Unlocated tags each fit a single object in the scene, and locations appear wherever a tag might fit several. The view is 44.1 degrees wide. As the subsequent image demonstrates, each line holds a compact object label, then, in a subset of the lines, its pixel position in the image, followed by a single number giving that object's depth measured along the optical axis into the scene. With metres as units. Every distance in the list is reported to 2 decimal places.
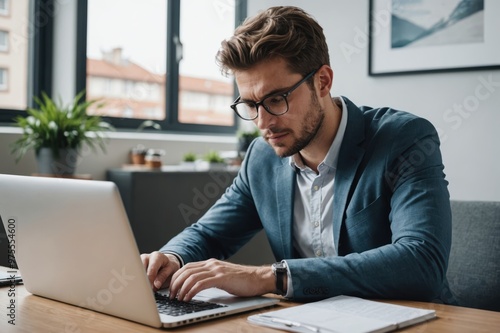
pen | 0.99
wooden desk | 1.04
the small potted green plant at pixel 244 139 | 3.62
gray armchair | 1.63
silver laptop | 1.03
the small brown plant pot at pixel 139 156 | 3.15
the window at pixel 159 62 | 3.32
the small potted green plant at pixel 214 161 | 3.33
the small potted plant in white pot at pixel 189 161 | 3.35
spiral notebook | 1.00
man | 1.27
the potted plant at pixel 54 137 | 2.60
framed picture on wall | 3.07
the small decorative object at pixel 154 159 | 3.08
